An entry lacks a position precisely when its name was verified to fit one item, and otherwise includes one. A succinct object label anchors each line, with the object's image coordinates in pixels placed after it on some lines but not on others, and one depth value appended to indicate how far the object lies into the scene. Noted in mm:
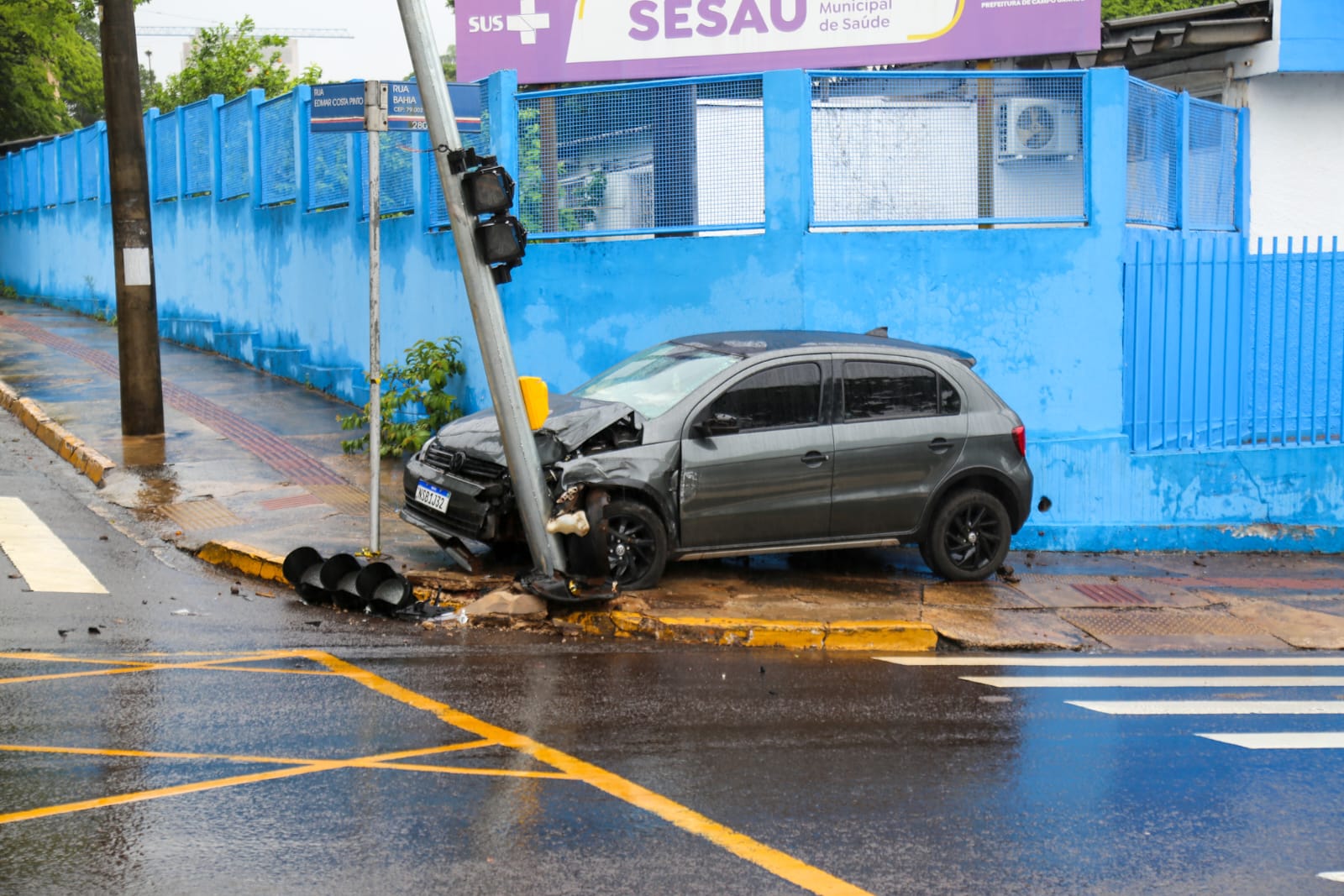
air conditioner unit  13164
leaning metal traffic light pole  9750
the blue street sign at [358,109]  10641
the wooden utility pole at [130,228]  14469
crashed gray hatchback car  10008
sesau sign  15055
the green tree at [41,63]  35250
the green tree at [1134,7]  44531
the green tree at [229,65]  45750
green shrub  14438
